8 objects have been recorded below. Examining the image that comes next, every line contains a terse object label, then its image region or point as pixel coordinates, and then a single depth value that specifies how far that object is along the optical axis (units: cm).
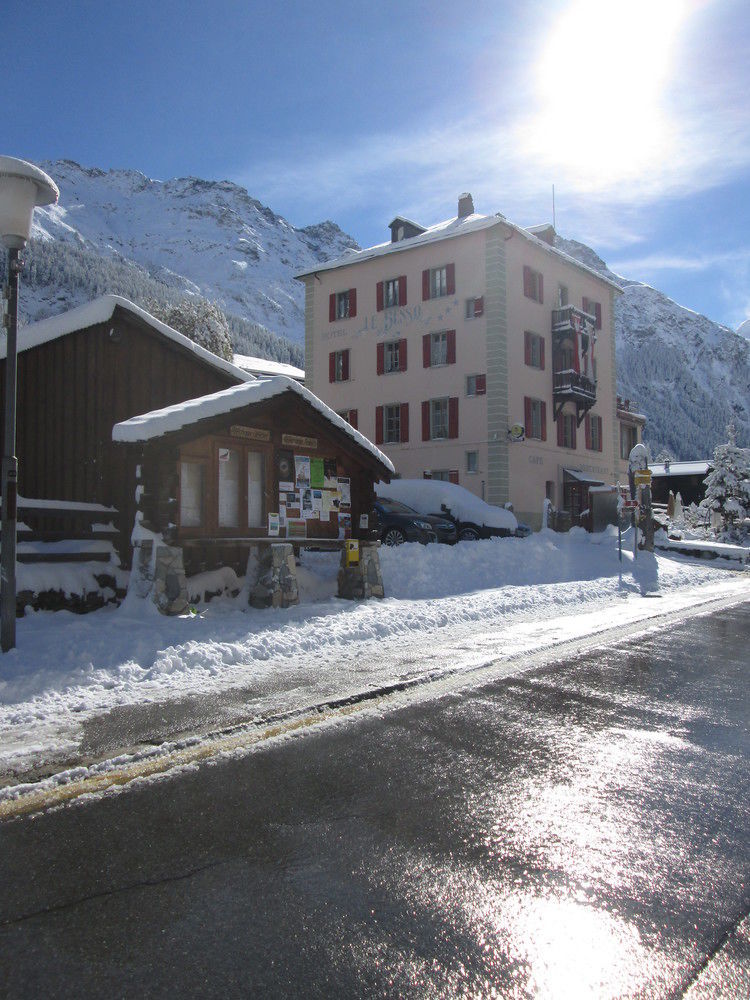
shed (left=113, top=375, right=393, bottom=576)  1048
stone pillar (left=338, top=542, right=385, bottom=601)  1256
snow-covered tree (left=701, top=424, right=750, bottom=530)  4501
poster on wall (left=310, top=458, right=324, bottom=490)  1247
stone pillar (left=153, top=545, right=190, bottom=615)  991
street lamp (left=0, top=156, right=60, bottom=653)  725
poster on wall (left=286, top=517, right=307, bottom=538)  1195
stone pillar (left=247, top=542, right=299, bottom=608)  1121
